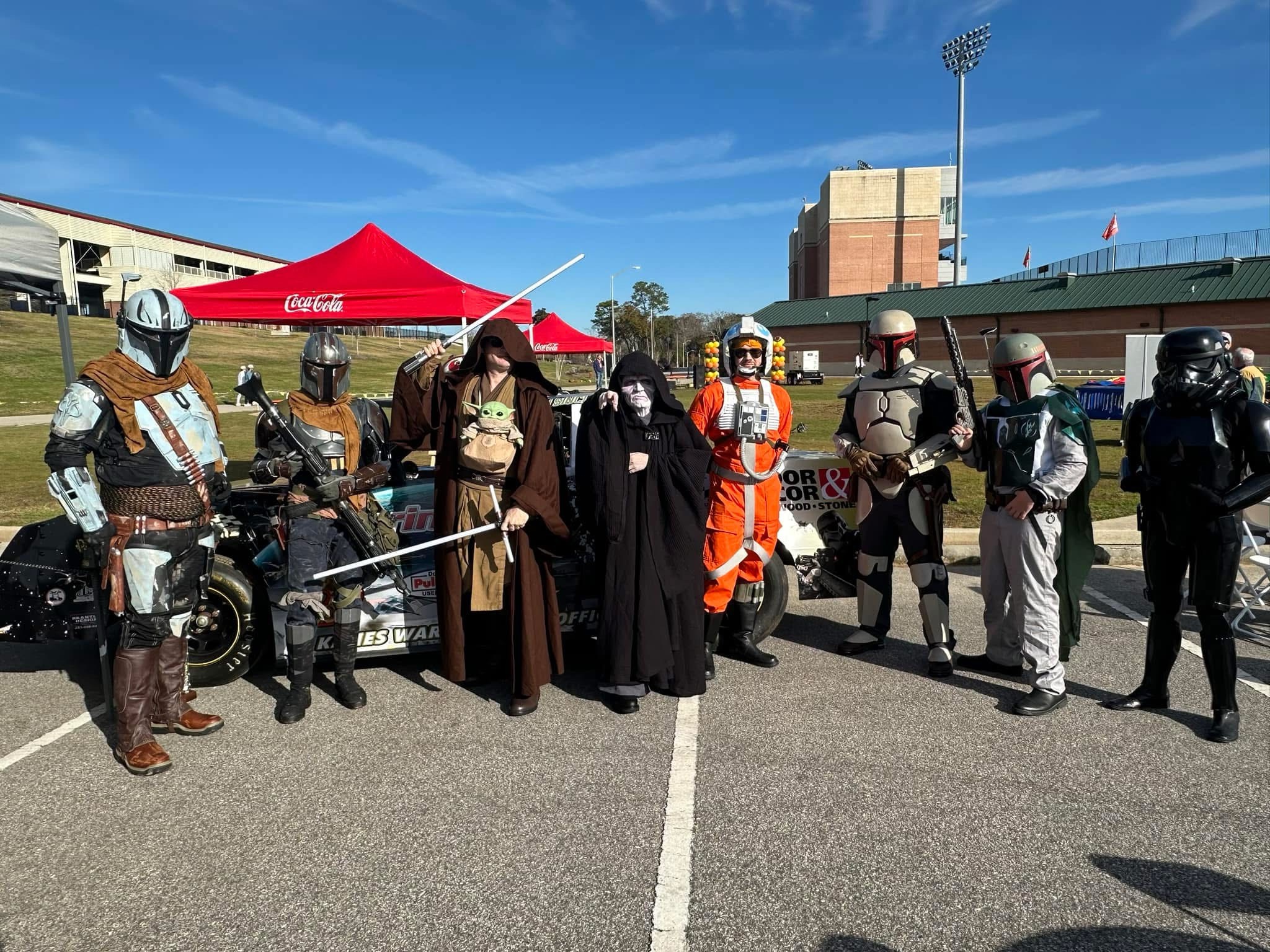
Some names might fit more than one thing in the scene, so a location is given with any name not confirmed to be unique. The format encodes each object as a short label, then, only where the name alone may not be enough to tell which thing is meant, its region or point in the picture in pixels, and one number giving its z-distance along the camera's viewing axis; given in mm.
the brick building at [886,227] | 67312
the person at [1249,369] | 7602
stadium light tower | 52156
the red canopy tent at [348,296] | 7520
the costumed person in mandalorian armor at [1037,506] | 4000
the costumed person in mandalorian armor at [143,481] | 3326
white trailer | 46094
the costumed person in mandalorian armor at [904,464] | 4516
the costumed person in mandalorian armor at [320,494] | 3939
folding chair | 5043
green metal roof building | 40875
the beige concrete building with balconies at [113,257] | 54875
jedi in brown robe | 4031
